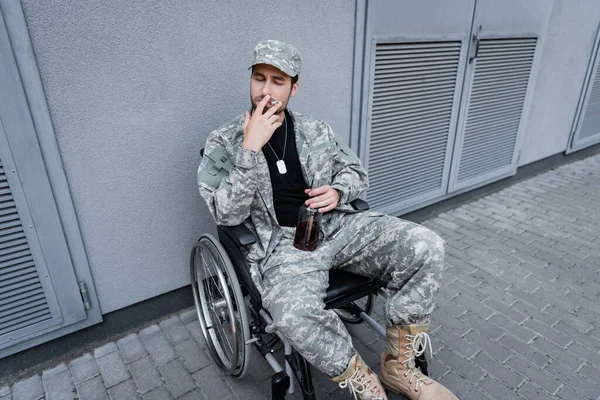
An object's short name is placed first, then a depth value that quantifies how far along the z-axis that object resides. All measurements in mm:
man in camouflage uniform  1595
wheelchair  1731
